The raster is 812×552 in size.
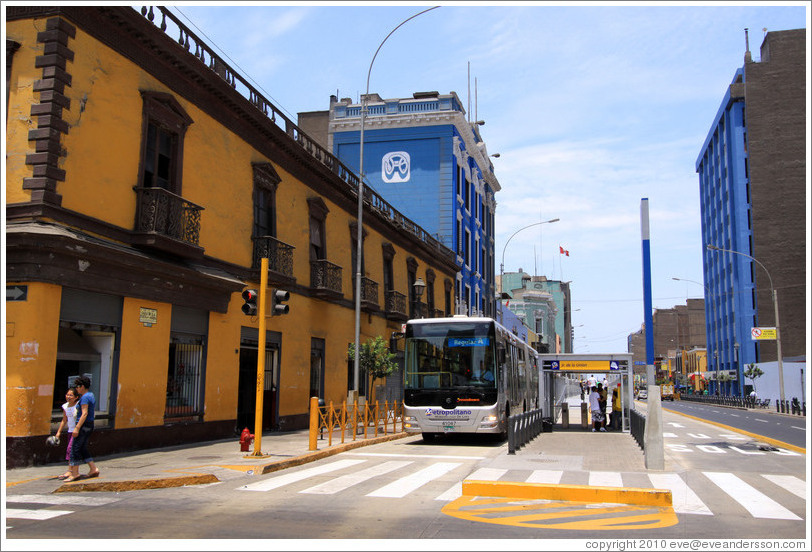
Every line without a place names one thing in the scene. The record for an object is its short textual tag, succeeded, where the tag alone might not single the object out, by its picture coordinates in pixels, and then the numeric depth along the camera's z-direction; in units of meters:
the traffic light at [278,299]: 13.49
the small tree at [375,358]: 23.67
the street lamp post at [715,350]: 87.94
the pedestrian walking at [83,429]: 10.26
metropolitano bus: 17.78
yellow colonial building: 12.30
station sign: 22.35
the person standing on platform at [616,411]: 24.36
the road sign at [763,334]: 49.97
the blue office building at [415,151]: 37.81
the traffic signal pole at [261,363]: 13.27
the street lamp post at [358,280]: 20.05
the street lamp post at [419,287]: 27.08
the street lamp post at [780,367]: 44.44
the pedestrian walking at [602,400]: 23.94
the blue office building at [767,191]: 68.06
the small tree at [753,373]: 58.97
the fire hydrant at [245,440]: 14.09
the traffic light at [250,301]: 13.15
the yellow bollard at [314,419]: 15.04
